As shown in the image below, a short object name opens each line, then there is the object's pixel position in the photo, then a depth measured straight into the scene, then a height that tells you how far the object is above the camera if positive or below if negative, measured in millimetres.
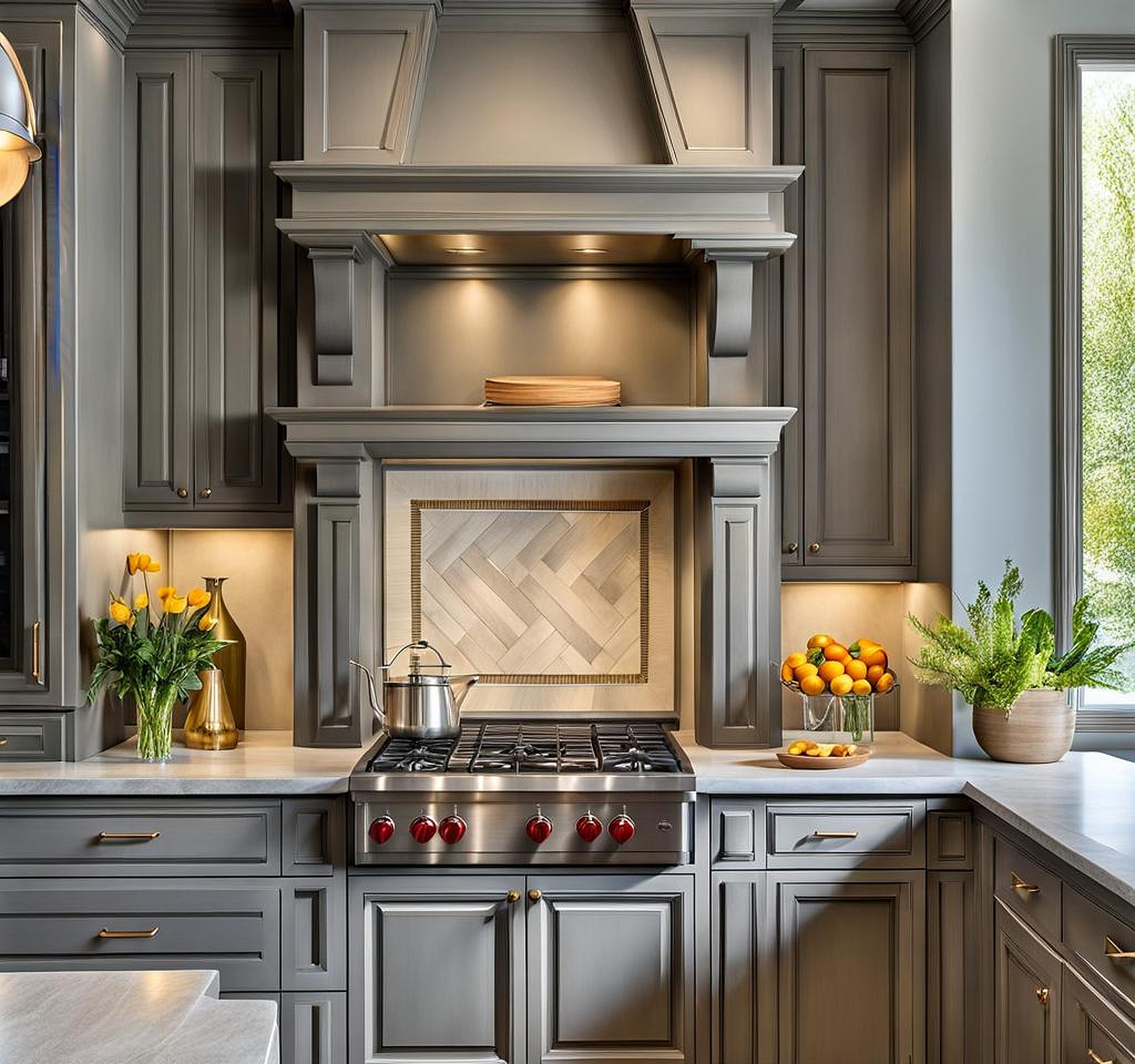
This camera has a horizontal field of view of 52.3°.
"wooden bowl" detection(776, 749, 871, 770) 2729 -572
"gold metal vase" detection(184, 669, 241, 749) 2990 -520
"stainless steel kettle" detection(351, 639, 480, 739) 2900 -472
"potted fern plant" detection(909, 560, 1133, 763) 2738 -361
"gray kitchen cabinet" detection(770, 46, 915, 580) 3111 +560
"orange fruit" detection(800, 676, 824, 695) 2912 -418
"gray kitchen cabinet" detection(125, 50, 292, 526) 3074 +663
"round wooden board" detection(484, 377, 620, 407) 2963 +330
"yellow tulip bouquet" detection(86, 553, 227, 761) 2828 -344
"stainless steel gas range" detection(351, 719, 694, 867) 2582 -668
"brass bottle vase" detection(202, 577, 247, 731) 3166 -364
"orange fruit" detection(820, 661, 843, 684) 2924 -380
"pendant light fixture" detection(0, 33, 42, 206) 1308 +453
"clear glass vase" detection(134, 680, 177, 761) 2846 -504
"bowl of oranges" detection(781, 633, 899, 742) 2922 -406
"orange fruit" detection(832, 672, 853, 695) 2908 -416
